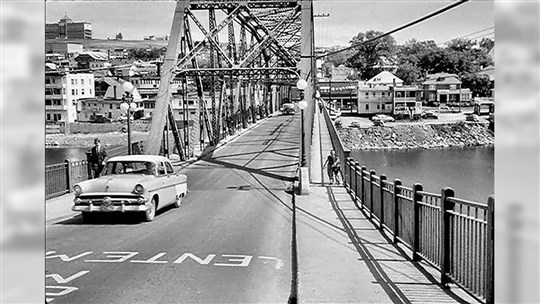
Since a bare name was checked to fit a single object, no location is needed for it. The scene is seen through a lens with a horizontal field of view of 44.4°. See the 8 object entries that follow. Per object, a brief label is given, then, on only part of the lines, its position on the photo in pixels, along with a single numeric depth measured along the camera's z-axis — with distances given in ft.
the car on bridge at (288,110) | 268.62
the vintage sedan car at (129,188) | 38.52
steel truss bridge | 76.07
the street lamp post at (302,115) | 57.72
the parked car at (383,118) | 303.68
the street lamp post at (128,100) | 58.73
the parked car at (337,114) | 274.57
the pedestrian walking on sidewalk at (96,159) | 58.80
